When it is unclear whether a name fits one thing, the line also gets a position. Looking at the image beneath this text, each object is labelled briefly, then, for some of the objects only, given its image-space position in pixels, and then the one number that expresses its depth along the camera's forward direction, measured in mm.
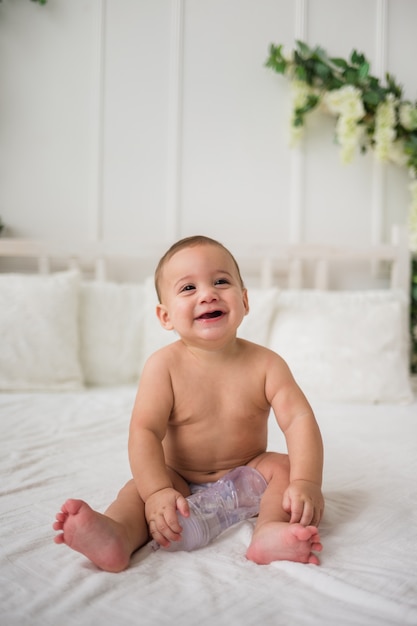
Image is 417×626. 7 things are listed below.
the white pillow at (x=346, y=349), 1830
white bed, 592
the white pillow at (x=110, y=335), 2004
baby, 813
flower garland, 2254
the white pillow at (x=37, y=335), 1825
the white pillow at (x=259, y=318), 1929
